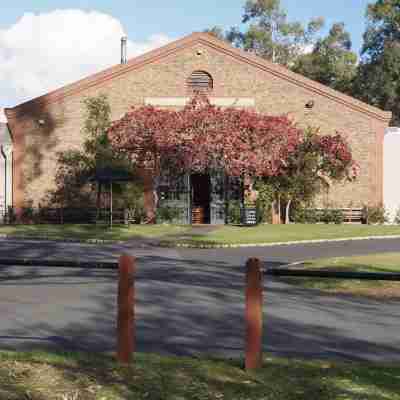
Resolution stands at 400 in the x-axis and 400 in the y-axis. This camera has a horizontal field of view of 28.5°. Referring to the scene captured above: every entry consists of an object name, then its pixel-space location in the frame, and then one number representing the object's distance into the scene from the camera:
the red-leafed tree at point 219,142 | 32.09
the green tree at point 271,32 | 70.31
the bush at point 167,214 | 34.84
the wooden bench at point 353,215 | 35.16
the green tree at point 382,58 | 56.09
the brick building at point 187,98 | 35.28
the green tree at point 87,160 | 34.94
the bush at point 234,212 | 34.78
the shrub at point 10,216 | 35.47
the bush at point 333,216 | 34.69
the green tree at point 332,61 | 69.12
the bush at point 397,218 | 35.59
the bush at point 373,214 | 34.94
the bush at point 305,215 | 34.84
